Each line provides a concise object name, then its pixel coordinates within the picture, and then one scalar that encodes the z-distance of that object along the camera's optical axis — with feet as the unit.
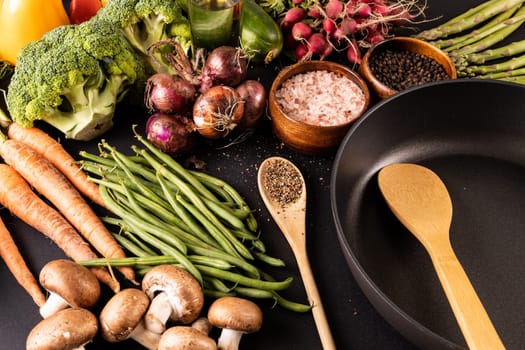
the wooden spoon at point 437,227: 3.05
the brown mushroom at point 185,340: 3.19
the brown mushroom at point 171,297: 3.41
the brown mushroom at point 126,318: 3.29
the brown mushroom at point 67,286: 3.40
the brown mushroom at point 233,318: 3.36
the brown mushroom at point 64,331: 3.15
